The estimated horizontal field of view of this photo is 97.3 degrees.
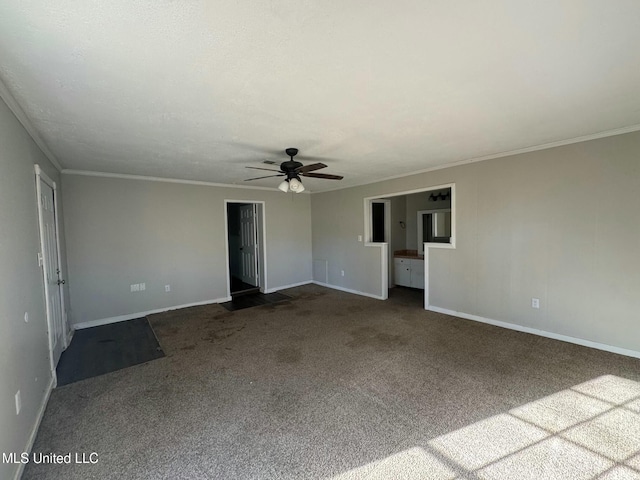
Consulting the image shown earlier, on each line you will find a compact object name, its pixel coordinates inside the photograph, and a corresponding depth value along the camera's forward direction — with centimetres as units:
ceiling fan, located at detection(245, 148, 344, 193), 333
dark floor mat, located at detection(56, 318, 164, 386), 304
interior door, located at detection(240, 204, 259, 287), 659
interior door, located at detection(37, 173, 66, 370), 278
